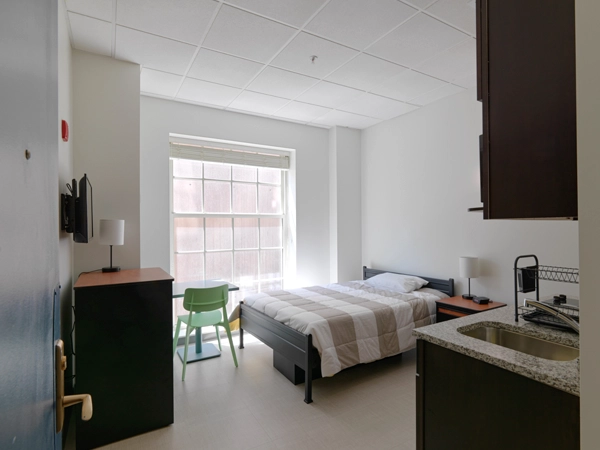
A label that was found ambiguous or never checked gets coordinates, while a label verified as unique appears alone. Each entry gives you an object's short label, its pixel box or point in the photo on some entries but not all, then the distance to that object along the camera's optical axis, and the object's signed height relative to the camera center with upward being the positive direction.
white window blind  4.01 +0.95
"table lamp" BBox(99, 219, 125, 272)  2.59 -0.04
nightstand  3.15 -0.80
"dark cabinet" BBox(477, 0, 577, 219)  0.91 +0.35
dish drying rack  1.61 -0.47
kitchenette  1.11 -0.62
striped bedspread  2.72 -0.84
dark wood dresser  2.05 -0.83
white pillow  3.85 -0.69
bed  2.64 -1.00
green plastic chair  3.01 -0.75
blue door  0.38 +0.01
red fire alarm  2.13 +0.64
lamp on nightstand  3.42 -0.44
